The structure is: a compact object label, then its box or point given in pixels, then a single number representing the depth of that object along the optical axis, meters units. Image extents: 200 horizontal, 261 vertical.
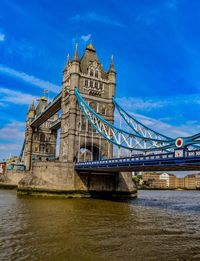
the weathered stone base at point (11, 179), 59.88
